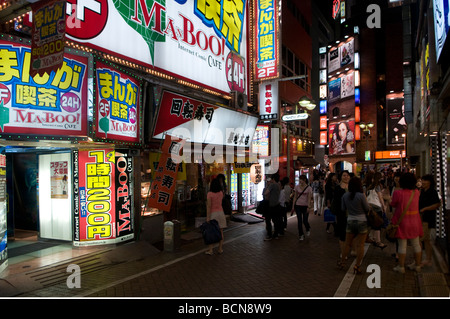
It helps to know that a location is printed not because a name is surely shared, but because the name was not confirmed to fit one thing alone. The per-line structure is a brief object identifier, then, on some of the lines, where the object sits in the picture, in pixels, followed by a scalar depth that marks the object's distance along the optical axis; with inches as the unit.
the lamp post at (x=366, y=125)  1091.5
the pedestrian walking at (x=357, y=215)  260.7
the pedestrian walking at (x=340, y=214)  292.3
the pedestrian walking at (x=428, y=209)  271.0
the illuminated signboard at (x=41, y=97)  246.7
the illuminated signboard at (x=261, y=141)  689.0
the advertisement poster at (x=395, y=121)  1861.5
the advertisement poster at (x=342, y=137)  1882.4
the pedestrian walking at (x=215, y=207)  342.6
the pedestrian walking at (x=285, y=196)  422.3
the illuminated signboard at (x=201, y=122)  411.6
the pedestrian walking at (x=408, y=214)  249.4
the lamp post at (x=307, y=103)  553.0
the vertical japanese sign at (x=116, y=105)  315.6
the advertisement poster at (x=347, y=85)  1919.3
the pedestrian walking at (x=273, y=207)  412.8
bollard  355.6
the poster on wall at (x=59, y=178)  350.9
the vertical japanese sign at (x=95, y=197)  328.8
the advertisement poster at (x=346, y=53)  1895.9
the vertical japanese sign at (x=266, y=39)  629.9
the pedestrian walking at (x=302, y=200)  395.5
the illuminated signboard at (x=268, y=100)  641.0
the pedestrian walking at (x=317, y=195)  610.9
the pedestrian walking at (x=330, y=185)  482.2
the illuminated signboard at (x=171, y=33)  348.2
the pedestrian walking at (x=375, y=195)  320.8
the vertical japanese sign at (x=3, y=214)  261.7
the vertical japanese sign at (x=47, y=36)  223.9
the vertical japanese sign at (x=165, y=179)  343.3
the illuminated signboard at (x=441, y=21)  251.7
